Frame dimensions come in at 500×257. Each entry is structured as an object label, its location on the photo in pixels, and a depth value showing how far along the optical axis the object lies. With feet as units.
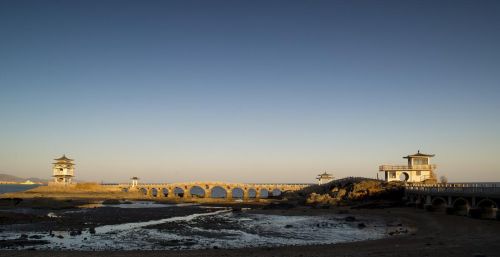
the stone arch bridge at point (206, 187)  355.36
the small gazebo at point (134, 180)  375.86
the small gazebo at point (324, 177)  354.58
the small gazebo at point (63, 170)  345.51
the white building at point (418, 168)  237.04
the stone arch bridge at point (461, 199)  129.59
